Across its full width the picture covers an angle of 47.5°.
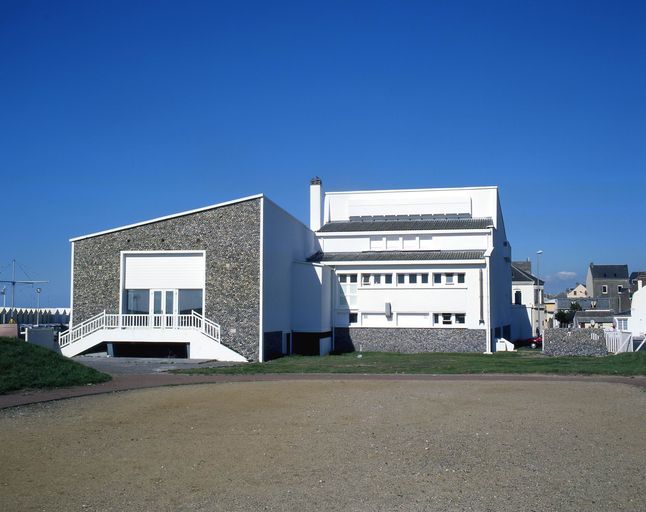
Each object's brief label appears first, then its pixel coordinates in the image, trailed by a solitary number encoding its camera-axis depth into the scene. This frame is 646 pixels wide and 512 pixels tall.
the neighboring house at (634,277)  95.44
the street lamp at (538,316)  74.39
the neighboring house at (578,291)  152.38
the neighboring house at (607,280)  126.69
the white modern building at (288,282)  36.91
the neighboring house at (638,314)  50.69
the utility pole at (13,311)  68.66
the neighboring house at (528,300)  65.44
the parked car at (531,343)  54.41
